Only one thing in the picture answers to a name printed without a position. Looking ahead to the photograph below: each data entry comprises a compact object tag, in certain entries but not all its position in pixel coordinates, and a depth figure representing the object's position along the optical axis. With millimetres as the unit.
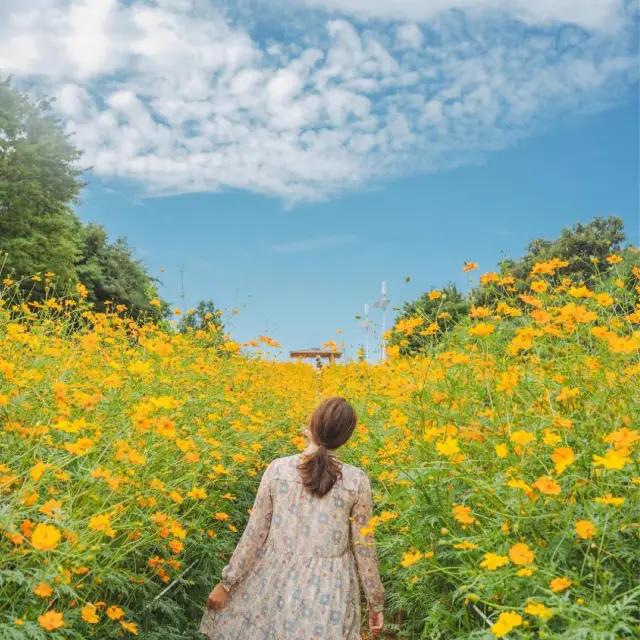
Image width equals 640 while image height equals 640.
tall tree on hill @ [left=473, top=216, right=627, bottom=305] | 21141
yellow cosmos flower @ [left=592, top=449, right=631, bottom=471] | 1703
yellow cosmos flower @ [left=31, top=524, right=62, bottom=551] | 1814
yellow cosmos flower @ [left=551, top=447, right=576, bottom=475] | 1819
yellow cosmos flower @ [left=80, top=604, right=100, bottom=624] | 2111
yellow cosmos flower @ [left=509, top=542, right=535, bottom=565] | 1797
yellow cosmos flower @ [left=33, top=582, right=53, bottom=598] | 1933
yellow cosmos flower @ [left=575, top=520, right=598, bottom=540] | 1764
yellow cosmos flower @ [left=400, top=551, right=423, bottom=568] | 2185
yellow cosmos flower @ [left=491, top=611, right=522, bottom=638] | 1637
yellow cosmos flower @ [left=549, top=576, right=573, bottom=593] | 1742
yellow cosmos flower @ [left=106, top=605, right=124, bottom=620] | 2311
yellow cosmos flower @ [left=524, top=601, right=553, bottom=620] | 1630
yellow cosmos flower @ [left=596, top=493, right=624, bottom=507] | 1713
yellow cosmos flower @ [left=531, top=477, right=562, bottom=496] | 1856
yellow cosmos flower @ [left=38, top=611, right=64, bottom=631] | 1824
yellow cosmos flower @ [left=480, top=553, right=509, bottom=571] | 1789
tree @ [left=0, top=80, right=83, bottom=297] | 24172
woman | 2797
